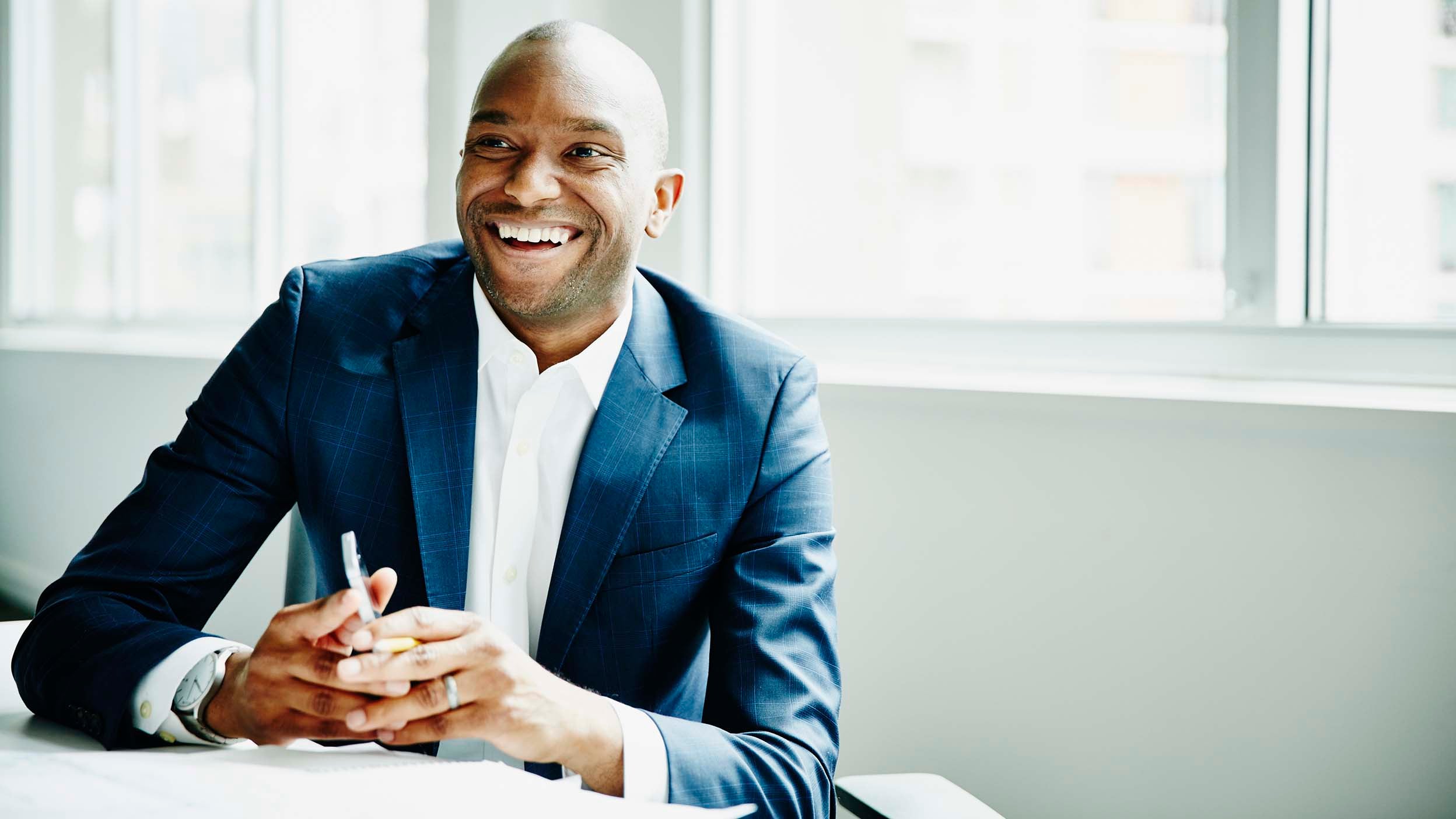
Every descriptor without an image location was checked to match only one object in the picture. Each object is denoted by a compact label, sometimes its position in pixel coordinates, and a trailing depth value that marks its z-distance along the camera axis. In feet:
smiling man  4.24
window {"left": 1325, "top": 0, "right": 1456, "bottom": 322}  5.79
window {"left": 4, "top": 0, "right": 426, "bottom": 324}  13.35
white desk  2.76
